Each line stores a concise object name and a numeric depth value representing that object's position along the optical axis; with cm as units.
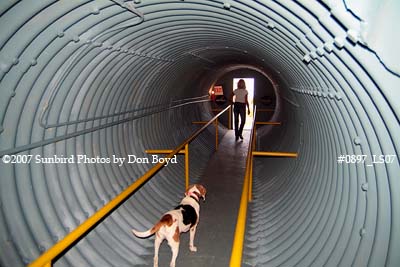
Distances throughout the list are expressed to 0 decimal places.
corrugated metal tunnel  246
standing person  1281
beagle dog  462
